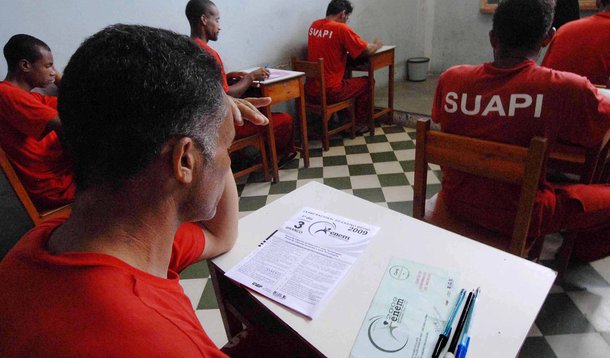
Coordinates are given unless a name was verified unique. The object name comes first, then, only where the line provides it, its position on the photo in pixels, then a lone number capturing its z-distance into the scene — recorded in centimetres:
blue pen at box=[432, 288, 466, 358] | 63
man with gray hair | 44
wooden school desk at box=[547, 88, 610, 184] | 156
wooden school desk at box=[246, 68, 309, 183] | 272
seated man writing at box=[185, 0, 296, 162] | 263
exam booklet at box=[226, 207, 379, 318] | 80
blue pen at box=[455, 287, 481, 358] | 62
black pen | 62
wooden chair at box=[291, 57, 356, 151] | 313
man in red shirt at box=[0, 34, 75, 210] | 182
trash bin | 519
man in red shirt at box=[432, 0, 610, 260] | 121
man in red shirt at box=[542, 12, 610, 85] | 212
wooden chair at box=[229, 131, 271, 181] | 275
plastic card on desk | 66
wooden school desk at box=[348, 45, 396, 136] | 361
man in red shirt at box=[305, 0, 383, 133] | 345
